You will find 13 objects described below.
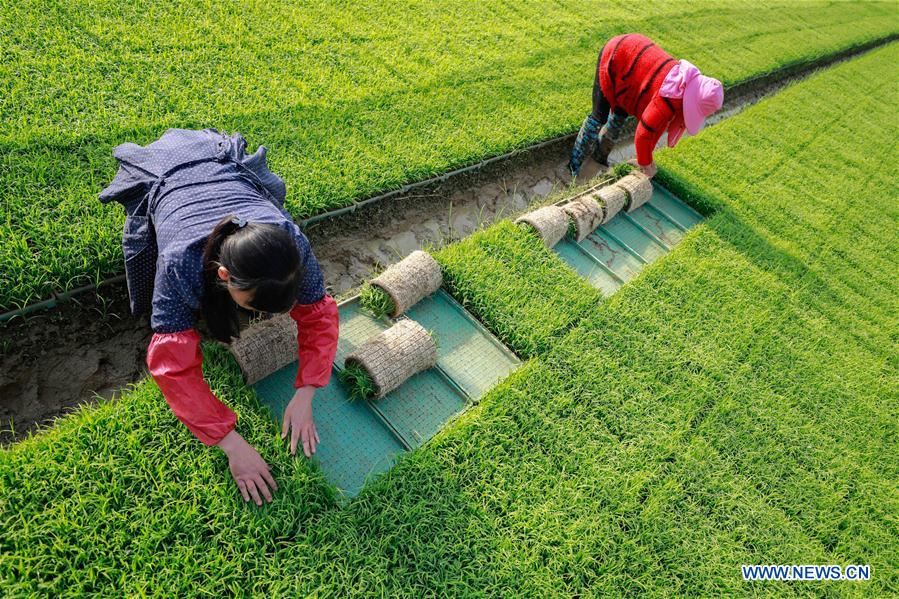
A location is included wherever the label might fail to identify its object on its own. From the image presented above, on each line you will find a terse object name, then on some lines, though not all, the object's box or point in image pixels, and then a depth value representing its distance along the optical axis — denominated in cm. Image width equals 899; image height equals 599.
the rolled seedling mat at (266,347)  262
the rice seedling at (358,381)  283
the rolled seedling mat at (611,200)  473
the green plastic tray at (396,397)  271
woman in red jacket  423
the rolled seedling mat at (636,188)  498
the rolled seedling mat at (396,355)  282
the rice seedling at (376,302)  330
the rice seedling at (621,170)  536
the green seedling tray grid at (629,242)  433
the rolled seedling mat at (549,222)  410
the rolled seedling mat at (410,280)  326
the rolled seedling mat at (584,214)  440
